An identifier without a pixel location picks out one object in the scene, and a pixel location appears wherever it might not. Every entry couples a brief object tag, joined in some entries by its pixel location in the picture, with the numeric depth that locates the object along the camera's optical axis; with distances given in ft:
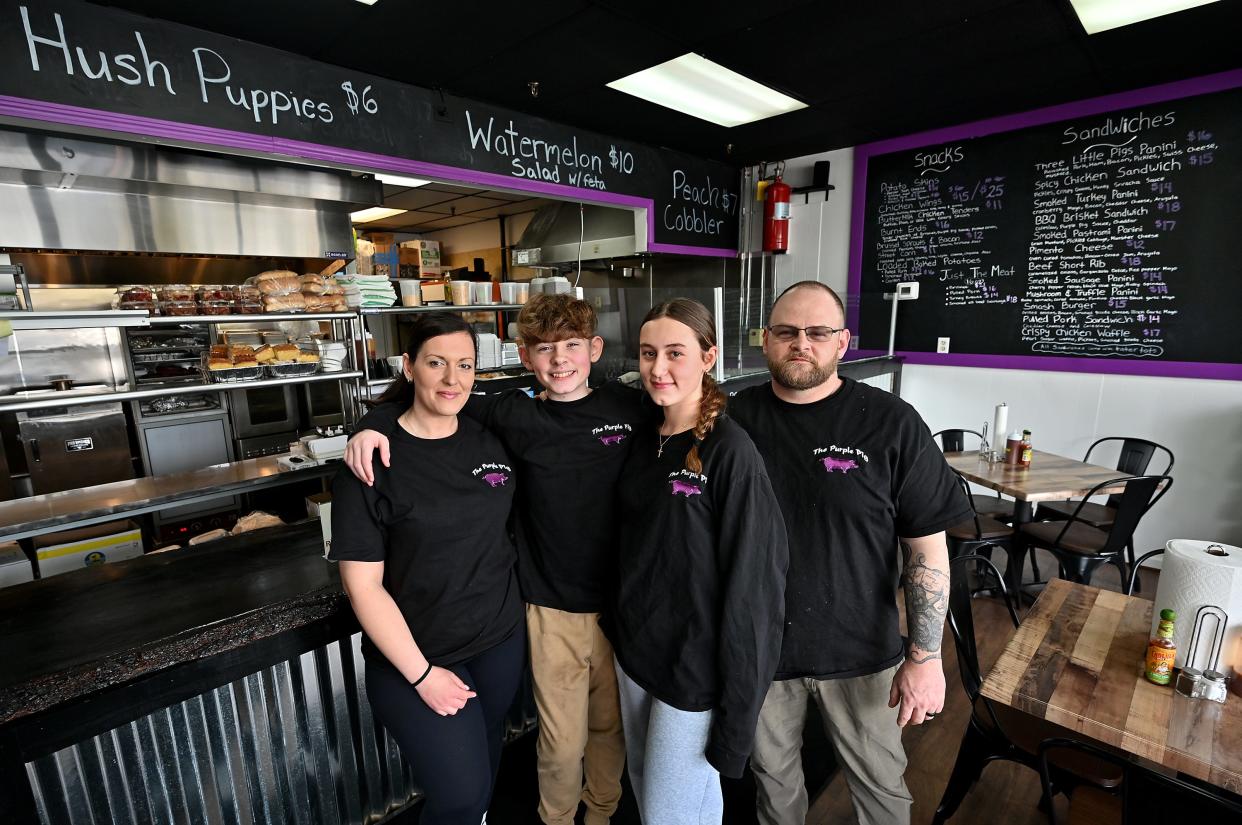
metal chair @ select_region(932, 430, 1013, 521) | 12.16
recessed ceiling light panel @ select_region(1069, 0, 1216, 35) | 8.98
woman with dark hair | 4.30
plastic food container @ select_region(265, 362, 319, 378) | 9.75
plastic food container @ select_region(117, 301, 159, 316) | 8.78
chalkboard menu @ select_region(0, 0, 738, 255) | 7.09
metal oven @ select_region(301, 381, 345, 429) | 16.69
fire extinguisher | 16.71
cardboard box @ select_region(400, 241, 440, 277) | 24.98
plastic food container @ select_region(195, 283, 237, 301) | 9.12
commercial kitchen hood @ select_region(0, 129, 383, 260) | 10.45
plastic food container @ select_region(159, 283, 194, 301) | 8.91
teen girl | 4.12
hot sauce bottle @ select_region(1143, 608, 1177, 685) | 4.75
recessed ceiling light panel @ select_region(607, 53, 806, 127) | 10.94
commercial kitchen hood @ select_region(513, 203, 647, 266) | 15.90
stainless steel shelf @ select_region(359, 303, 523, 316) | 10.35
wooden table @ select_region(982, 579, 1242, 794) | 4.09
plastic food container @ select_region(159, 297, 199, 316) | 8.90
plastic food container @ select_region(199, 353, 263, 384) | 9.36
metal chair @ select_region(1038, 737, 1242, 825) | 3.45
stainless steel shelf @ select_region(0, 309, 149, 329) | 7.22
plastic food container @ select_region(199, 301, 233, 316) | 9.04
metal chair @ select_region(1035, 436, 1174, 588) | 11.31
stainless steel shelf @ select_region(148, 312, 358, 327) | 8.62
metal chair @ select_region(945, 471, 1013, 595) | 10.29
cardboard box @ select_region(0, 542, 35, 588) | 8.48
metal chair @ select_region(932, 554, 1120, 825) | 5.64
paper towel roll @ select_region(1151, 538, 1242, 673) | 4.58
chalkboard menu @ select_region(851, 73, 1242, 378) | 11.73
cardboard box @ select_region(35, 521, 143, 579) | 9.12
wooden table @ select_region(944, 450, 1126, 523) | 9.98
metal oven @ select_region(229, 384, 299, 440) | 15.38
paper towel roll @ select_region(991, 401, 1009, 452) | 11.84
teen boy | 4.98
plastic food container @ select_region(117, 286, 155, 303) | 8.76
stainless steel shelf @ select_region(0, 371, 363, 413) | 7.78
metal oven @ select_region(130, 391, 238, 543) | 14.16
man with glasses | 4.83
